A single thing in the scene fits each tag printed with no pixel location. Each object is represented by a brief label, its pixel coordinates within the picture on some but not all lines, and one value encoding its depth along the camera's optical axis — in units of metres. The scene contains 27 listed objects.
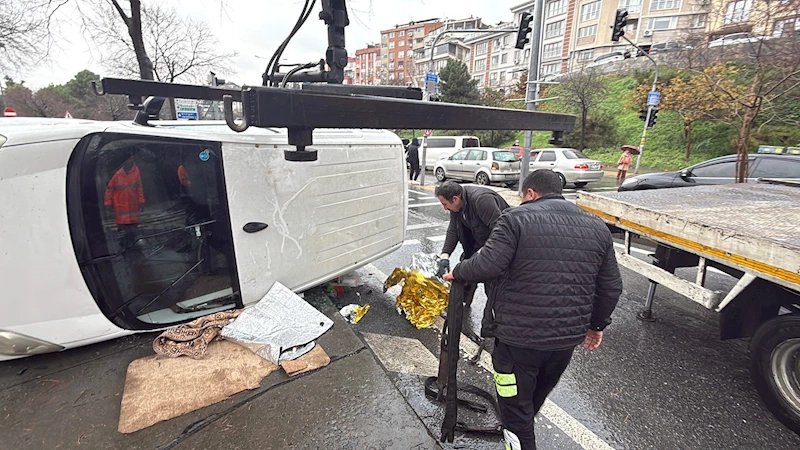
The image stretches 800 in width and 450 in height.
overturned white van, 2.02
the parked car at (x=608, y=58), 32.32
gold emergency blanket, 3.58
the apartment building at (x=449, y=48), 60.00
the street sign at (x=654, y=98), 15.66
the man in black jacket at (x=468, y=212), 3.20
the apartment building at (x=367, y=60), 86.06
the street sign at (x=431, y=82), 12.75
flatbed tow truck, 2.22
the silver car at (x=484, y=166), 13.17
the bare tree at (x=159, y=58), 14.24
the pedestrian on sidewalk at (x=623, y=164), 13.41
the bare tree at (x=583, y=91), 22.56
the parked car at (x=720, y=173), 7.27
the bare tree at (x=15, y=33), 10.41
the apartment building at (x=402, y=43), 73.12
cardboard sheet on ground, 1.98
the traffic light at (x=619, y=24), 11.51
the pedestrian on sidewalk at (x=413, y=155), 12.30
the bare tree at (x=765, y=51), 6.91
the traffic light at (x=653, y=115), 16.45
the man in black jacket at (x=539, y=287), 1.81
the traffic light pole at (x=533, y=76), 9.03
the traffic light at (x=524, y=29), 9.61
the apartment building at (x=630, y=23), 38.47
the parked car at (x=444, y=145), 16.52
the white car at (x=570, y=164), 13.01
